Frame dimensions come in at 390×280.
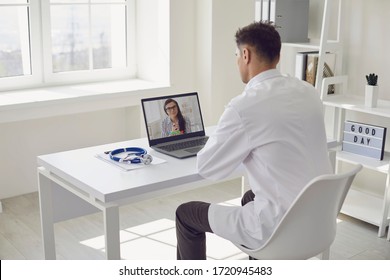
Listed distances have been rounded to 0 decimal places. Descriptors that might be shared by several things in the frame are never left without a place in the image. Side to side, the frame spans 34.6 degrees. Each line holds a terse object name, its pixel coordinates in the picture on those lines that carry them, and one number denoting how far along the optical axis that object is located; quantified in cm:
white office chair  224
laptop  290
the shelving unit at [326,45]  388
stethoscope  272
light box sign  383
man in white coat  231
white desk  244
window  441
